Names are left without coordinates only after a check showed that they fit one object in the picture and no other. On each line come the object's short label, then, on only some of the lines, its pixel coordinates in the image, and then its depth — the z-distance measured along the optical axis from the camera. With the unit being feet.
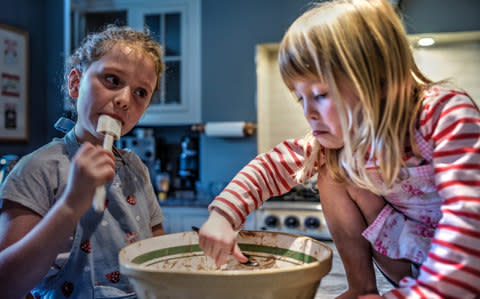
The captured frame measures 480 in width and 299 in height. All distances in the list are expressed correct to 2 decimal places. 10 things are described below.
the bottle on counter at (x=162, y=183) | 8.96
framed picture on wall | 9.06
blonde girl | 1.99
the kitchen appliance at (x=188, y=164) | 9.32
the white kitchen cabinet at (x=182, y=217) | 7.93
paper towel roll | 8.37
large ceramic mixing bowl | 1.89
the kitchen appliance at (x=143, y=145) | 9.45
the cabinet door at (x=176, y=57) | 9.11
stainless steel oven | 7.26
